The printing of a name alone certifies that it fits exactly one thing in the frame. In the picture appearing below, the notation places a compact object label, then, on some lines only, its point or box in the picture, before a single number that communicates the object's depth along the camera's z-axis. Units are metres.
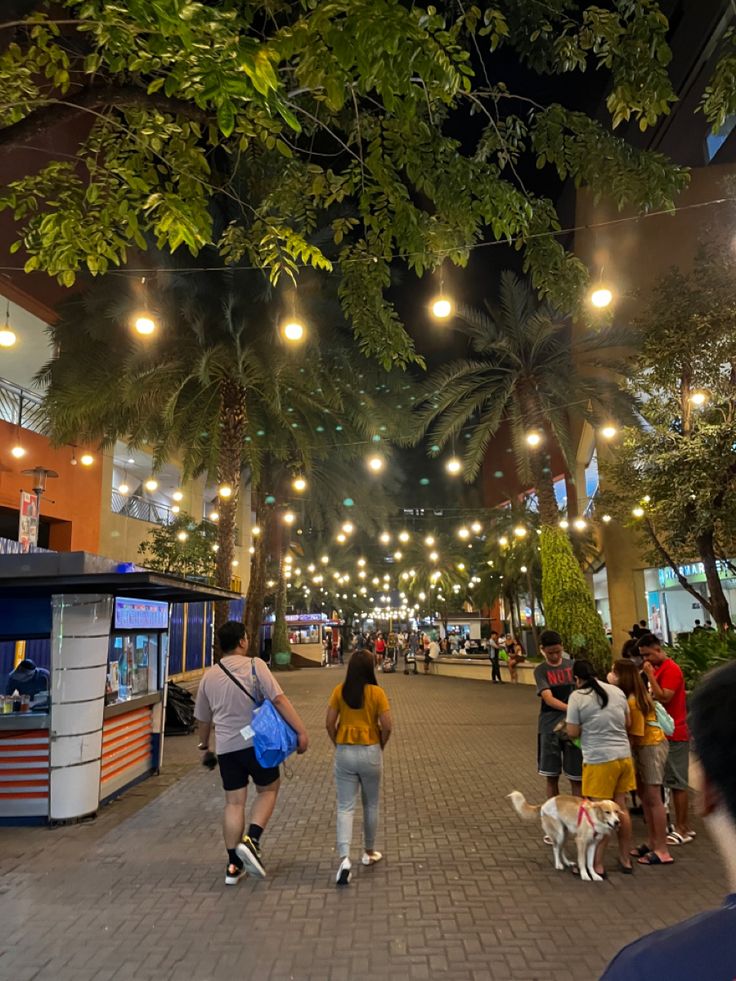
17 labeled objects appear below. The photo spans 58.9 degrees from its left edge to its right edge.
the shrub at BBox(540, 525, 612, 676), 14.02
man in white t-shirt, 5.04
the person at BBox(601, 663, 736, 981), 1.02
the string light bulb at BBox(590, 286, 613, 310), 8.23
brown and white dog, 4.89
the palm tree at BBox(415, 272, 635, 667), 14.60
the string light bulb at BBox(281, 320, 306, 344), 10.38
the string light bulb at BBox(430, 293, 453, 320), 9.16
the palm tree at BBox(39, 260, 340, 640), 12.85
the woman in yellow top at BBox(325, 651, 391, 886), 5.19
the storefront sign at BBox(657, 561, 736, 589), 21.04
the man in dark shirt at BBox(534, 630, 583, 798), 6.12
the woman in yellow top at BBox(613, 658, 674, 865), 5.34
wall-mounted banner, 14.41
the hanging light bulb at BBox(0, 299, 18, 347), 11.91
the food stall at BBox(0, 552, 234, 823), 6.73
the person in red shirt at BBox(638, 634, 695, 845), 5.72
